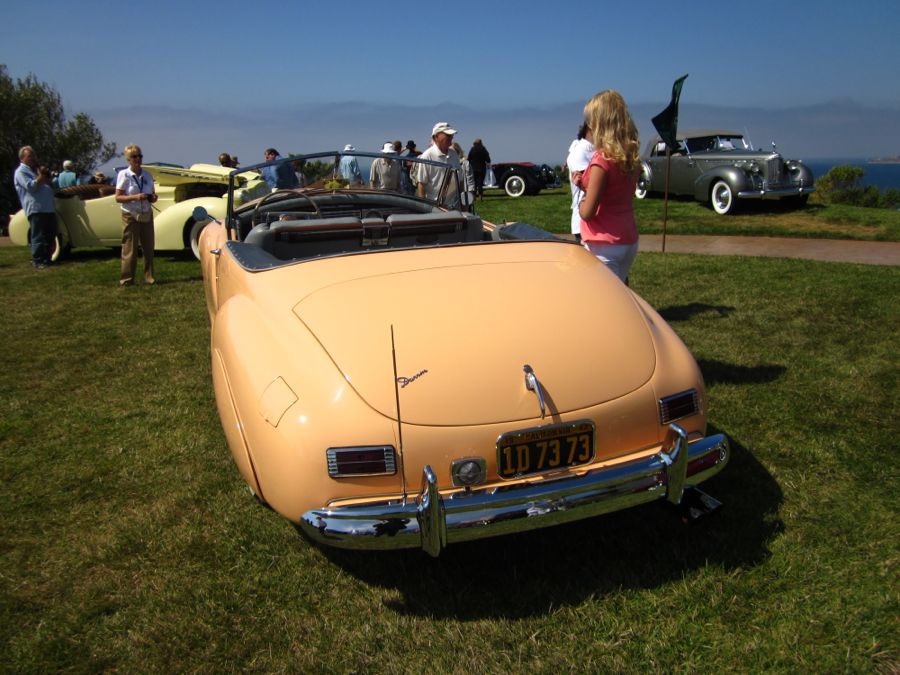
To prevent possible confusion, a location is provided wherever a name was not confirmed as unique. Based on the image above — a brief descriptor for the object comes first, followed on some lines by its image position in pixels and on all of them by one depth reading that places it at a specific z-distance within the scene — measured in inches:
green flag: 318.7
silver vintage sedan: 485.1
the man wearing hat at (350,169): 173.0
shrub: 1144.2
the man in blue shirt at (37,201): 358.0
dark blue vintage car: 758.5
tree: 1398.9
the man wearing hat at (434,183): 171.3
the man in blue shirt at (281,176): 167.6
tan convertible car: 83.0
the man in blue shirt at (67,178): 472.1
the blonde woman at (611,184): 143.4
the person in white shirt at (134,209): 310.2
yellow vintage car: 374.3
